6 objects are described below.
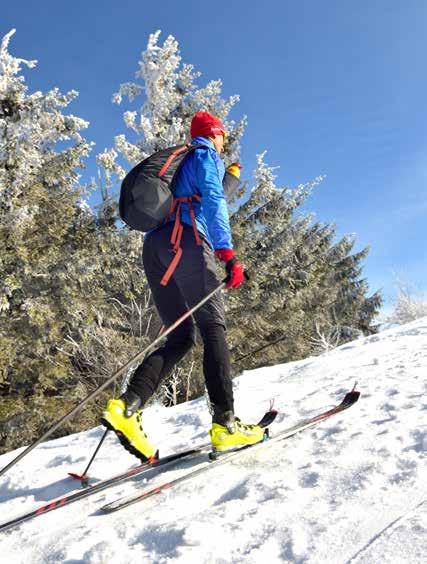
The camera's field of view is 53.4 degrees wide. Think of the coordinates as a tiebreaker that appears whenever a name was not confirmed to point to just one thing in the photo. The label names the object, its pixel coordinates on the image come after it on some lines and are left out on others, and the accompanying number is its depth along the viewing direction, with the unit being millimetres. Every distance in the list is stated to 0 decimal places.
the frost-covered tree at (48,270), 9867
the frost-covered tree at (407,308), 25516
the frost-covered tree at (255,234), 13718
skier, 2693
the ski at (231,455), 2156
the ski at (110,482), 2172
